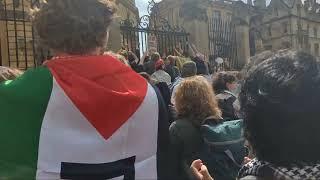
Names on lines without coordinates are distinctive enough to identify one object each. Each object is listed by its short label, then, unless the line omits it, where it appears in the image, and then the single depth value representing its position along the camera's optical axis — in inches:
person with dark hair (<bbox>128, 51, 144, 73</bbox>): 210.3
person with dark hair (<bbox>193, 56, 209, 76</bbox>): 253.8
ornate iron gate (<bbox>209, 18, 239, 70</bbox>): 431.1
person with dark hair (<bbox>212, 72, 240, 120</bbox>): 142.3
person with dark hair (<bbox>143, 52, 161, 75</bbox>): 220.0
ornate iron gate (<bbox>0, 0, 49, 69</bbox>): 253.1
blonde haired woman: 90.2
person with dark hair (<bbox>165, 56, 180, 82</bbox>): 233.9
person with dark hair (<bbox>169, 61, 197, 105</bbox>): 184.0
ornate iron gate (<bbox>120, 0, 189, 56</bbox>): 290.2
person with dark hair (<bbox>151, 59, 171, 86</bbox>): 209.2
